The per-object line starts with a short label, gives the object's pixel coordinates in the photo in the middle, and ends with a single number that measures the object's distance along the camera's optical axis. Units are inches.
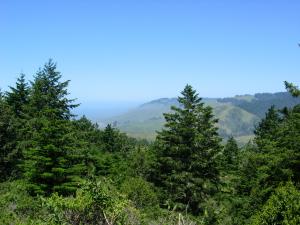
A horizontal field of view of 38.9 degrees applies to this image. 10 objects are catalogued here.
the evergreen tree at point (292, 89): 1130.7
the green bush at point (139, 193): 1080.8
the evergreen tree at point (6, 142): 1488.7
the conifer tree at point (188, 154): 1678.2
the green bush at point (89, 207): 629.3
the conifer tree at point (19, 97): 1947.6
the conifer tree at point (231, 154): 2725.6
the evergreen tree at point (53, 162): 1070.4
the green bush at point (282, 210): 622.5
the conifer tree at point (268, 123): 2716.5
